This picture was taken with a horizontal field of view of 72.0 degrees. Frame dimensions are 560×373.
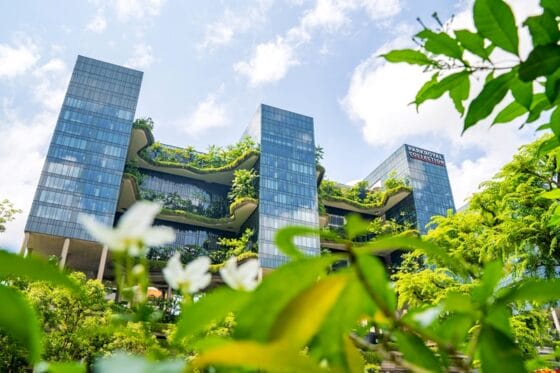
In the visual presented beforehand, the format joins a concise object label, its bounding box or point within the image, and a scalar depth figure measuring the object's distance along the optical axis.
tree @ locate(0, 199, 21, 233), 15.24
